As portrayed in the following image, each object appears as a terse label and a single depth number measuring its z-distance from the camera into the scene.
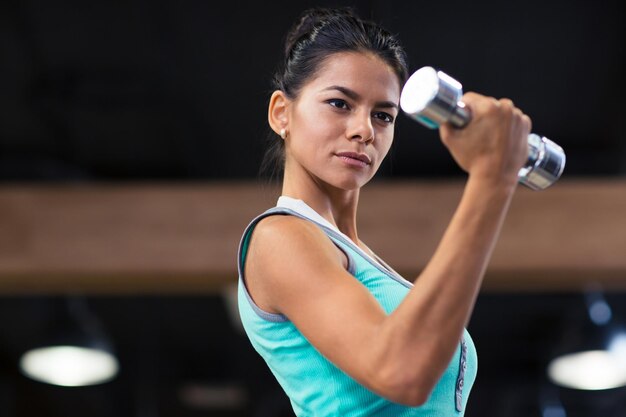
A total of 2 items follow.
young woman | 2.59
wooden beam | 8.32
